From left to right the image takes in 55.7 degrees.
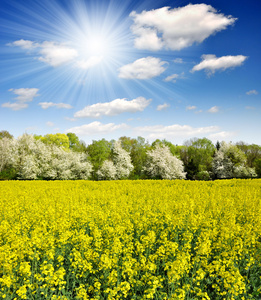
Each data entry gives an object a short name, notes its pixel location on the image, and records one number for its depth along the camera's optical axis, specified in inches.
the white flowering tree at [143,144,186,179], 1964.8
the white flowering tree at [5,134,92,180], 1839.3
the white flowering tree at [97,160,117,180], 1940.2
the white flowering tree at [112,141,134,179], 2020.2
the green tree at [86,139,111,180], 2066.9
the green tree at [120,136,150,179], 2272.4
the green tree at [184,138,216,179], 2284.7
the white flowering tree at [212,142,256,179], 2071.9
